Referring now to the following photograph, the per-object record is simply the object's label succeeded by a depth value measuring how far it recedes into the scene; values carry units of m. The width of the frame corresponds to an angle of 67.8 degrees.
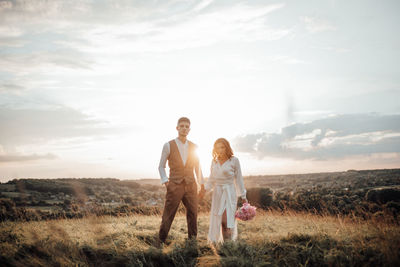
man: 6.02
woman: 5.90
